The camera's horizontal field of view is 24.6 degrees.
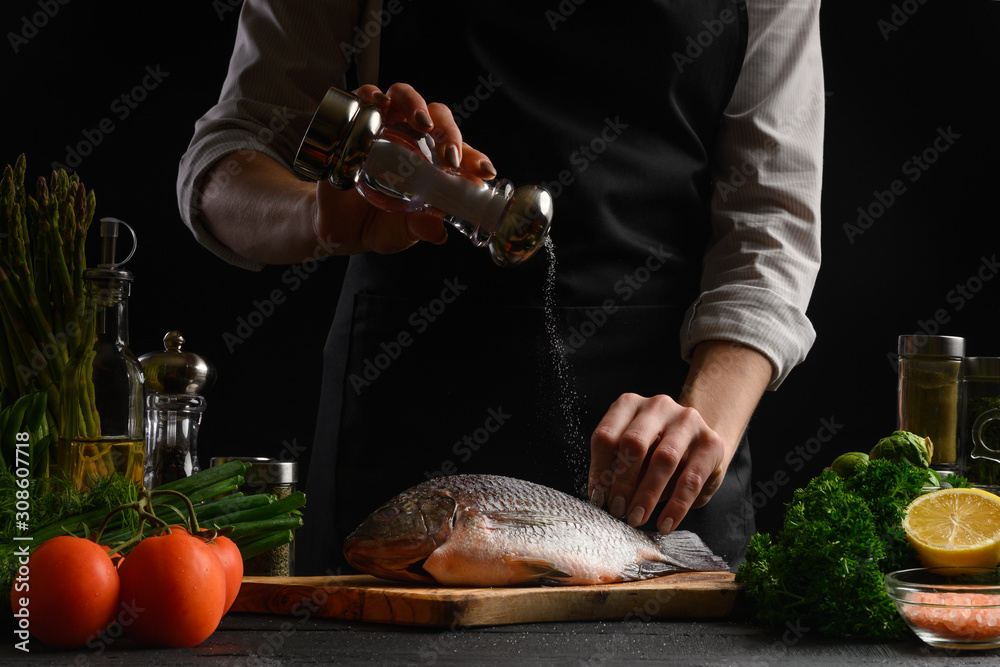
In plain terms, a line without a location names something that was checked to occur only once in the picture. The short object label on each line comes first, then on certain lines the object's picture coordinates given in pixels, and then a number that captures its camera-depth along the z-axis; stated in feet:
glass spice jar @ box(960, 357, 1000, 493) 6.84
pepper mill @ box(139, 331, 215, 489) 6.70
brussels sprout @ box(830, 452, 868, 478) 6.48
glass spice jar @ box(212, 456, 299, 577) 6.54
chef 7.26
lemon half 6.02
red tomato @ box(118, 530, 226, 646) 5.71
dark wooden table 5.71
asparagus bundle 6.70
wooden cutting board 6.05
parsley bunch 5.91
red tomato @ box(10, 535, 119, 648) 5.68
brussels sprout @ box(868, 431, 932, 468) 6.53
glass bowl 5.72
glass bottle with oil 6.54
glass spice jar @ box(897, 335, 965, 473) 7.02
